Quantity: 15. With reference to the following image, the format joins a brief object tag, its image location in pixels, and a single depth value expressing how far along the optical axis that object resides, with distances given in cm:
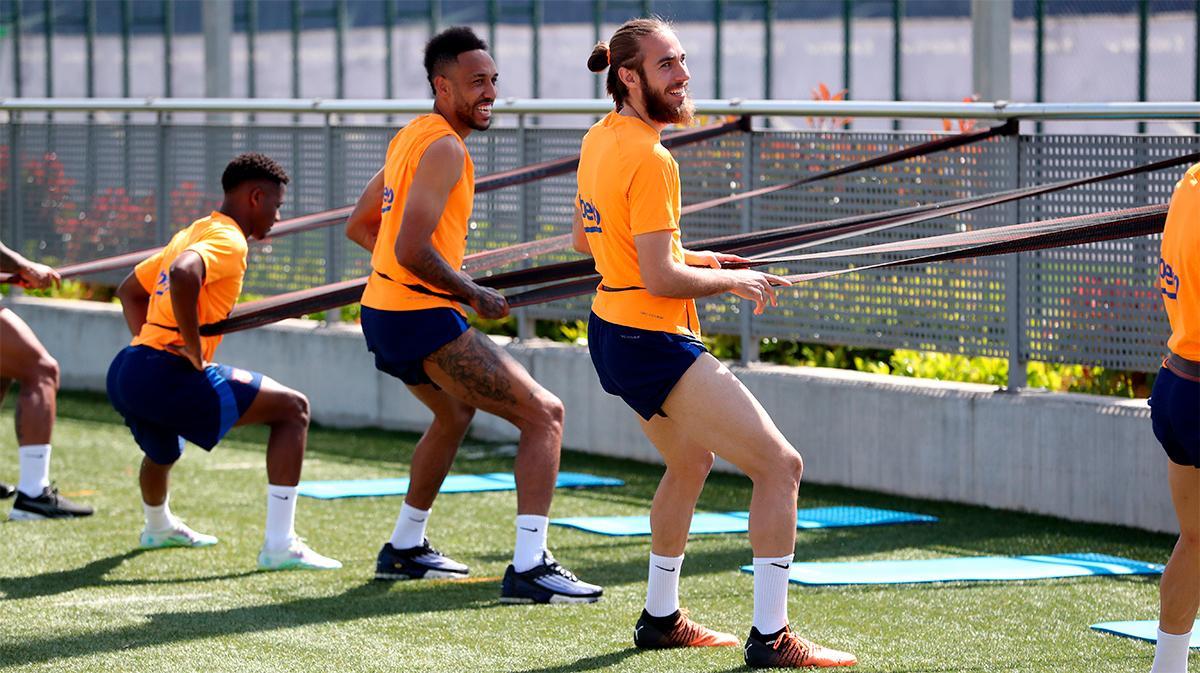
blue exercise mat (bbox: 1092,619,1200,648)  1224
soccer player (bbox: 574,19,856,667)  1121
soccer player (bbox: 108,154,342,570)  1505
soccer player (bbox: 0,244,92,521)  1758
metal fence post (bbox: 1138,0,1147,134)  3281
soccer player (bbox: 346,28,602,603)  1364
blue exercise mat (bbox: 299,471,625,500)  1903
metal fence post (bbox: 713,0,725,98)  3831
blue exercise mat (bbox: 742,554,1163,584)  1448
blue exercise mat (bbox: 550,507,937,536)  1681
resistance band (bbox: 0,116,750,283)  1709
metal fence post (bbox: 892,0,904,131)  3587
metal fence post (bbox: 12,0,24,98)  5169
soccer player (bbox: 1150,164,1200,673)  941
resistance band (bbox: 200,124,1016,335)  1474
